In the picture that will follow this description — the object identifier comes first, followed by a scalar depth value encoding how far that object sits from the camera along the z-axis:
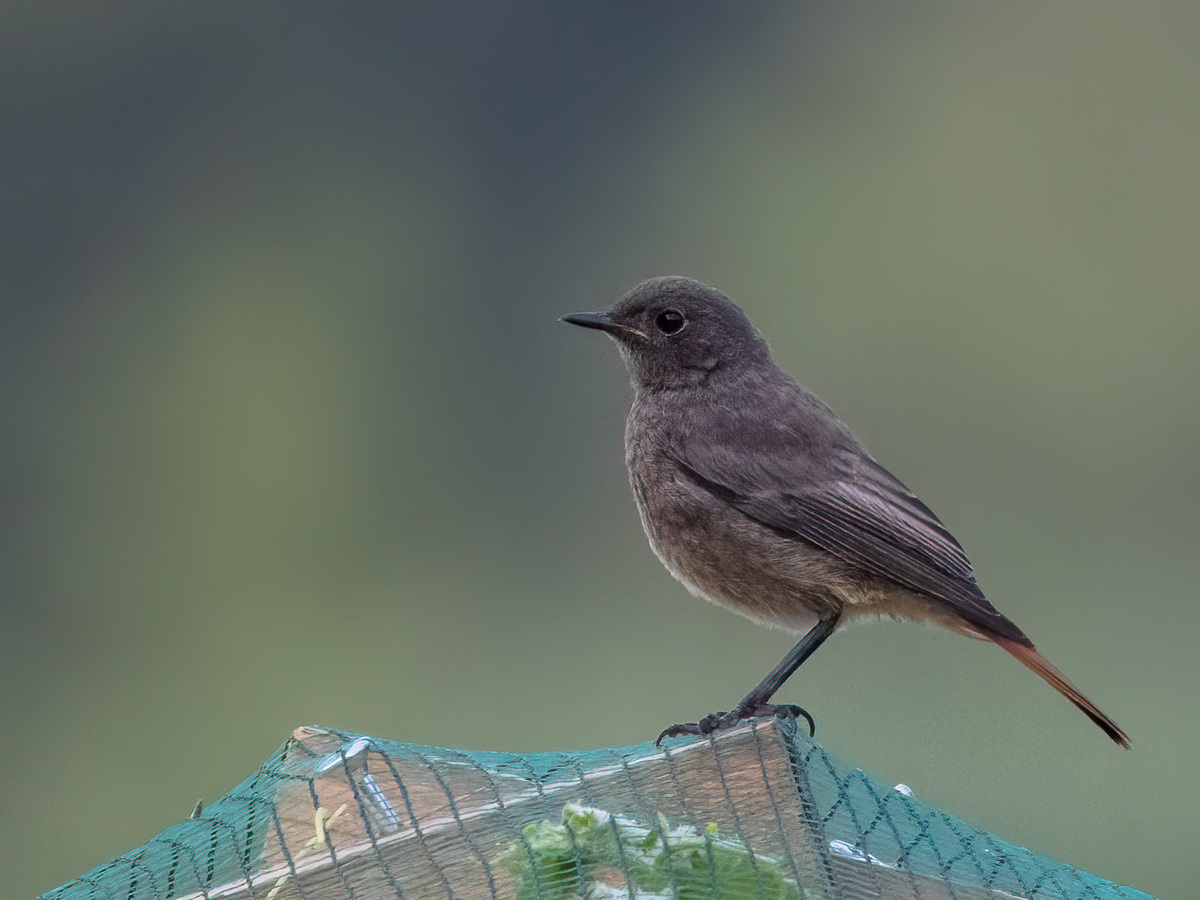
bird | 6.05
